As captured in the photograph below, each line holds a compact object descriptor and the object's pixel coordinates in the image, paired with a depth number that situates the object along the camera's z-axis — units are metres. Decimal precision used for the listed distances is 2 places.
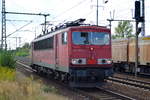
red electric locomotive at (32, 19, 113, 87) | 16.67
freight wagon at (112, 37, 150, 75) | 26.78
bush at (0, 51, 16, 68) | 21.30
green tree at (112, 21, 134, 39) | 83.94
